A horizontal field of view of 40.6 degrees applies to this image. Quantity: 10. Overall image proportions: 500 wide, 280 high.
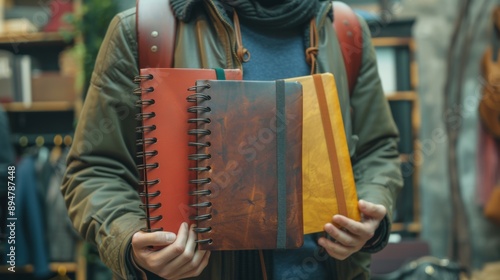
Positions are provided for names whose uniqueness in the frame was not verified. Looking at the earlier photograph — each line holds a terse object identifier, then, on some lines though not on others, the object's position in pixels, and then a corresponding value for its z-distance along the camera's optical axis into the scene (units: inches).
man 41.1
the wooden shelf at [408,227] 148.8
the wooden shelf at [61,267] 156.1
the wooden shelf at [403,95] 150.4
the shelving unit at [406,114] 149.9
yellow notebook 40.1
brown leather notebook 36.9
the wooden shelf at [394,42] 149.1
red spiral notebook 37.5
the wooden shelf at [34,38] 166.6
